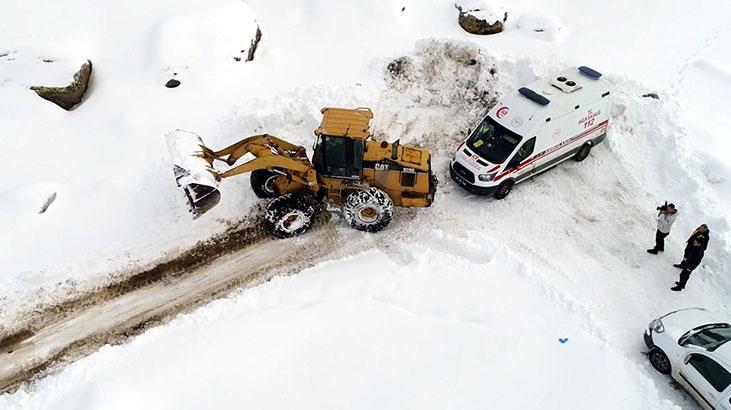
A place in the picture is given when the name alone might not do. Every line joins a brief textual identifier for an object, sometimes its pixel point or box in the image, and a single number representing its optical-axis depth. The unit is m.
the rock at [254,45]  14.04
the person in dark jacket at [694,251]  9.45
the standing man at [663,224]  9.91
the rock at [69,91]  12.26
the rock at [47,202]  10.86
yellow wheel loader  9.98
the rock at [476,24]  15.25
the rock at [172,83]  13.04
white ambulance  11.35
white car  8.00
